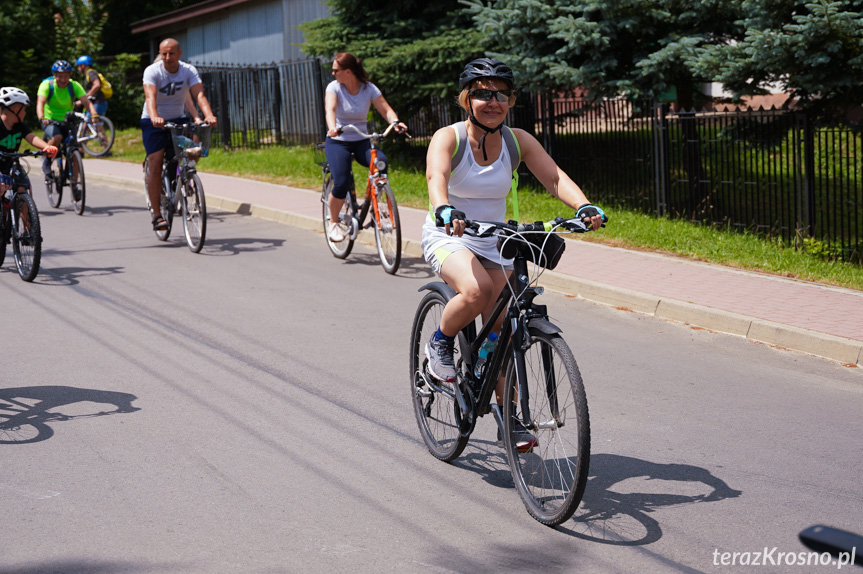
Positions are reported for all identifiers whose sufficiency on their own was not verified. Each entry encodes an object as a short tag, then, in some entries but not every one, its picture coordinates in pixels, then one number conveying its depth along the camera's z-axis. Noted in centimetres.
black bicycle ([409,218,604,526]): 416
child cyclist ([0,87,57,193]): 979
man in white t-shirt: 1126
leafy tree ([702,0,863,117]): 995
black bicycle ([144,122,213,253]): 1108
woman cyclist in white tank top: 467
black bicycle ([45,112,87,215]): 1430
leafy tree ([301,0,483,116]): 1581
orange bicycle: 1005
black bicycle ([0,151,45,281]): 958
